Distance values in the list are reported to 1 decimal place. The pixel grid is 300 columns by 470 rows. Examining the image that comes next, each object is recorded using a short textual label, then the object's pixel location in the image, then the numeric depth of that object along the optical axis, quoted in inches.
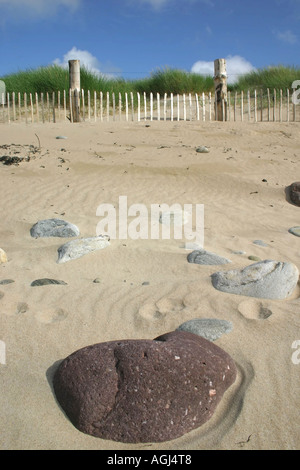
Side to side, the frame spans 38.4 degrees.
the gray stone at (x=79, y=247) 165.5
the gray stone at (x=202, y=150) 334.0
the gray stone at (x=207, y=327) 113.5
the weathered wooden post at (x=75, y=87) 434.3
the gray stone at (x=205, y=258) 159.3
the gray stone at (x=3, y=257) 162.2
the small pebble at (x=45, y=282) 144.9
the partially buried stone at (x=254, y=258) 166.2
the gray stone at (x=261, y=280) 134.0
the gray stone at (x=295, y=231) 205.4
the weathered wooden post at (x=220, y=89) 455.8
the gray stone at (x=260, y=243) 189.0
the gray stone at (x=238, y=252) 173.9
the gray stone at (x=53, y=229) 190.7
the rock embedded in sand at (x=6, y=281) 144.4
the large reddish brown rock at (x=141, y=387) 84.2
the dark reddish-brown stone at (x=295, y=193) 265.6
